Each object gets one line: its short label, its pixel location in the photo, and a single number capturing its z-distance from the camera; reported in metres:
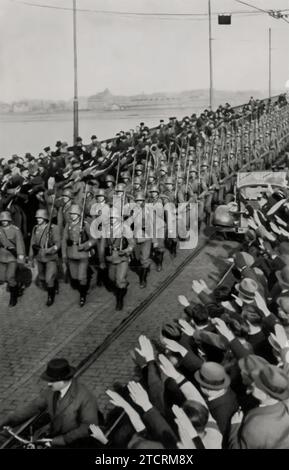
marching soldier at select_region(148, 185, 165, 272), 12.83
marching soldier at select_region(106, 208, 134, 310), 10.85
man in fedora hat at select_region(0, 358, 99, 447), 5.34
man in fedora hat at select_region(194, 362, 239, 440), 5.01
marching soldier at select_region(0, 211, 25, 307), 10.97
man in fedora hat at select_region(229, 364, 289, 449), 4.57
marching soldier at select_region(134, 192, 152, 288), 12.06
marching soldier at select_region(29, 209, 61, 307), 10.98
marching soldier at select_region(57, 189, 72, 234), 12.20
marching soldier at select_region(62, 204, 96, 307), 11.04
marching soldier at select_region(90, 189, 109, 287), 11.24
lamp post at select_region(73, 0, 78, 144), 14.28
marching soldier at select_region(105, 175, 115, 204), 13.23
